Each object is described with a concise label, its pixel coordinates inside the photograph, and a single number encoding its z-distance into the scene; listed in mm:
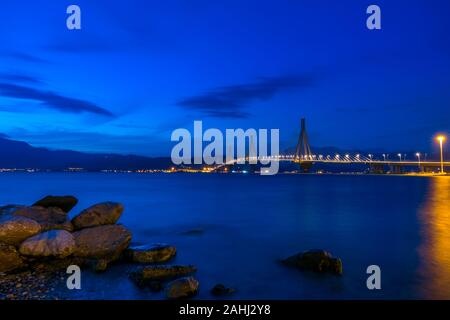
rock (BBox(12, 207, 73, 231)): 9945
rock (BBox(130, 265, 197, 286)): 7766
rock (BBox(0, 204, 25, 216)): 10155
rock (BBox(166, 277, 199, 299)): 6984
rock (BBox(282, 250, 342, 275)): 8688
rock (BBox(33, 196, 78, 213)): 11711
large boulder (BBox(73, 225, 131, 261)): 9078
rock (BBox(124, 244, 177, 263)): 9320
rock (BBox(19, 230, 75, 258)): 8375
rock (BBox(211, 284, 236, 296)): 7468
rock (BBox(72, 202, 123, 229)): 10422
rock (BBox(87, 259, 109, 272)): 8484
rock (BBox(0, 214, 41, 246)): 8617
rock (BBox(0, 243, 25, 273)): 8133
